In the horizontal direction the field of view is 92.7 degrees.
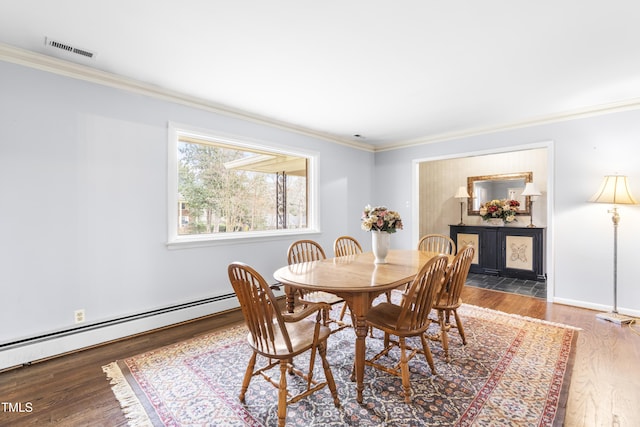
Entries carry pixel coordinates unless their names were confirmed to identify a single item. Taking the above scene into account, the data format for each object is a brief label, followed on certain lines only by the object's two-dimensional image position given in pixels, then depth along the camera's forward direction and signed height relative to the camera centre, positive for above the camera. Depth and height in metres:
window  3.42 +0.31
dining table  1.93 -0.46
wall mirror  5.42 +0.46
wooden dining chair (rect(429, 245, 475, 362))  2.44 -0.62
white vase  2.69 -0.27
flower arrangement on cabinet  5.40 +0.06
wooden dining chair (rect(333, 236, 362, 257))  3.52 -0.42
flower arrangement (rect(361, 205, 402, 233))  2.62 -0.06
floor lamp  3.27 +0.15
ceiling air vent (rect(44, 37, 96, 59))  2.25 +1.25
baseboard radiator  2.35 -1.07
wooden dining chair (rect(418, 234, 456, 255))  3.78 -0.42
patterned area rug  1.76 -1.17
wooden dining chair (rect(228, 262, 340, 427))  1.62 -0.72
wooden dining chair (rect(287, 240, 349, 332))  2.57 -0.72
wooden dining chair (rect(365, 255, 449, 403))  1.91 -0.69
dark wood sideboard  5.11 -0.63
